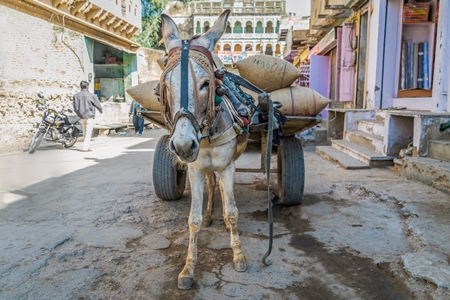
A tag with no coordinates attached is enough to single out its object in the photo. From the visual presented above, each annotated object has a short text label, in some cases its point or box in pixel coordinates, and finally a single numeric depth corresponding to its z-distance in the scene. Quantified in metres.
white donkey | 1.97
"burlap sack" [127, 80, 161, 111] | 3.89
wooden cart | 3.85
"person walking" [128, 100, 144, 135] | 13.62
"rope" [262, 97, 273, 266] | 2.65
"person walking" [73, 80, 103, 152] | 8.94
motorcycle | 9.25
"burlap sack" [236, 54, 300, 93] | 3.90
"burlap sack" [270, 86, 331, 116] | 3.84
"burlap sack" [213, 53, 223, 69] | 2.66
